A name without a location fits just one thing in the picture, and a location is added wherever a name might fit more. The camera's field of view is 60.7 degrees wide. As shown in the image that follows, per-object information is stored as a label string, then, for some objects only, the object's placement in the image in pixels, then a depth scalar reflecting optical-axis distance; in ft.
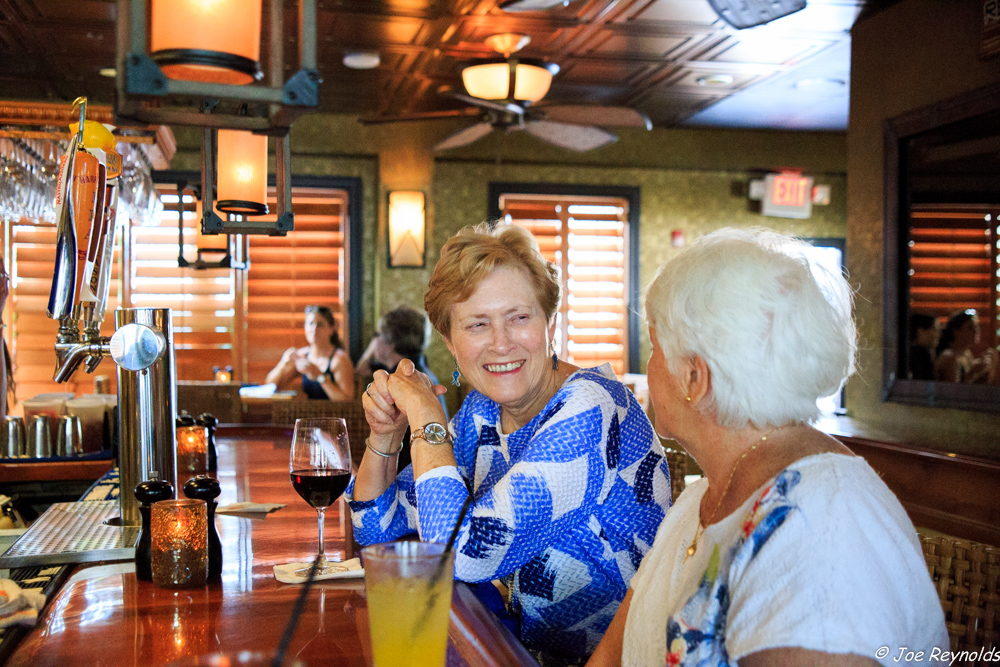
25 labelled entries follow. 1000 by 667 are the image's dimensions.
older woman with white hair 2.90
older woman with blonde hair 4.70
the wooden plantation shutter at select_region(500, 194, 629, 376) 26.11
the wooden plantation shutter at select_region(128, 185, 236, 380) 24.16
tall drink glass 2.66
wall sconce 24.27
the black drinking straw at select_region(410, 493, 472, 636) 2.67
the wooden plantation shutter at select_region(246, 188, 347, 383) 24.58
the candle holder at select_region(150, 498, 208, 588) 4.16
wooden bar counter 3.25
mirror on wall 13.42
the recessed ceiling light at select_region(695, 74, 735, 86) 20.49
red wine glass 4.73
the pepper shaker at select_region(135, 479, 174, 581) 4.23
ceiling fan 14.94
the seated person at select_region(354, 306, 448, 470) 18.47
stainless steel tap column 5.33
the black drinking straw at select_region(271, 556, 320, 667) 1.96
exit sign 26.25
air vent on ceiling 12.10
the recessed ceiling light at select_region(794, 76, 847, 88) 20.78
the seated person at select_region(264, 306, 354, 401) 20.02
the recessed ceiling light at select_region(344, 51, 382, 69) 18.40
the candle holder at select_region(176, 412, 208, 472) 7.66
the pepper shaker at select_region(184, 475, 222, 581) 4.33
